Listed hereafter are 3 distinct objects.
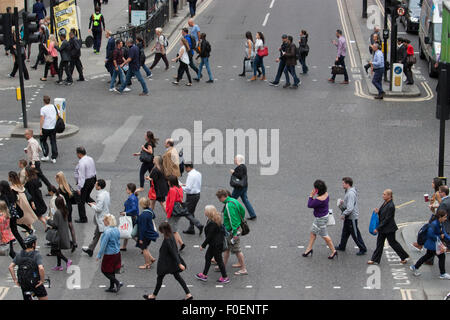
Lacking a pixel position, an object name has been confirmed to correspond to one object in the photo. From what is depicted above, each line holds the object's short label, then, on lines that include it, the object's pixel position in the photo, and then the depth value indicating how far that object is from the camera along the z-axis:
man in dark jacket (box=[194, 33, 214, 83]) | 29.38
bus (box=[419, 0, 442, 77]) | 30.60
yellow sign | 32.81
